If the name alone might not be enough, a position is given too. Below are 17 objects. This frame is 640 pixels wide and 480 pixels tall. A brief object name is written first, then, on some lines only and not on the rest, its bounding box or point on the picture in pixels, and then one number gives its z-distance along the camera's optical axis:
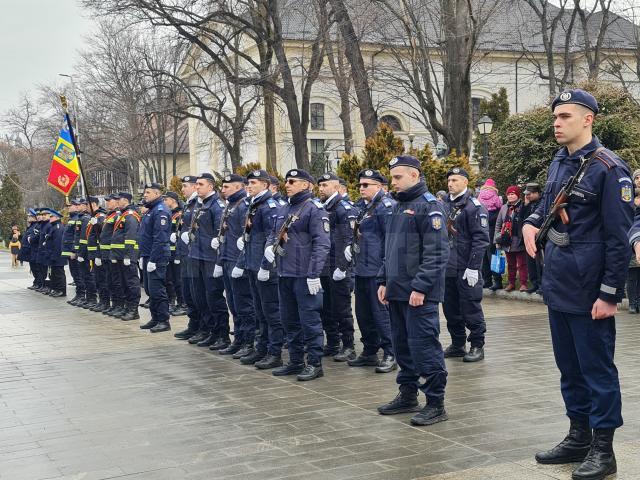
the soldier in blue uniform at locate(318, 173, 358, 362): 10.00
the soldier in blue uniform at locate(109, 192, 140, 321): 14.78
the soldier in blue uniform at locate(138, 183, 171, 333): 12.62
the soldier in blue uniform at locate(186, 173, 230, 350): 11.18
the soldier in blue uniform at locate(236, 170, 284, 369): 9.64
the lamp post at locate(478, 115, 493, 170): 27.68
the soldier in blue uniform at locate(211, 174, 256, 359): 10.43
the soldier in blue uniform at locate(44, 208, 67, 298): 20.48
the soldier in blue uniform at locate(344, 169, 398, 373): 9.26
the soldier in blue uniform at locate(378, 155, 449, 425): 6.80
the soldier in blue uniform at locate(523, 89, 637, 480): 5.16
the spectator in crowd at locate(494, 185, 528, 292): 15.15
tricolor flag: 20.06
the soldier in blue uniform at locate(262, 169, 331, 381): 8.85
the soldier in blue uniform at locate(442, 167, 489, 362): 9.43
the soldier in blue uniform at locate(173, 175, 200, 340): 11.84
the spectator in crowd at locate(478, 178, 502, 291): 16.08
